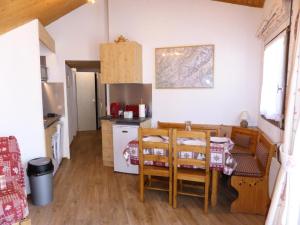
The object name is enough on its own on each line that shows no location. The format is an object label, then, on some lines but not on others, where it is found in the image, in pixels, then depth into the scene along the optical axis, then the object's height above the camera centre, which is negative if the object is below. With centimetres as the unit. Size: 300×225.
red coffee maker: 440 -37
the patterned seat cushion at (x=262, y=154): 262 -80
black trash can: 282 -112
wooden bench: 258 -110
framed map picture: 390 +41
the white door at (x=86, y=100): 731 -32
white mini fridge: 380 -88
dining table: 257 -75
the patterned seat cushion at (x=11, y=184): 207 -99
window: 257 +12
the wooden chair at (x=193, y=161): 251 -81
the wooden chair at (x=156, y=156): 268 -79
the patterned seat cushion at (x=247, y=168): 261 -92
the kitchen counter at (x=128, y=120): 378 -51
